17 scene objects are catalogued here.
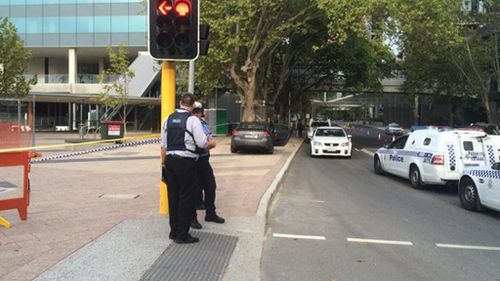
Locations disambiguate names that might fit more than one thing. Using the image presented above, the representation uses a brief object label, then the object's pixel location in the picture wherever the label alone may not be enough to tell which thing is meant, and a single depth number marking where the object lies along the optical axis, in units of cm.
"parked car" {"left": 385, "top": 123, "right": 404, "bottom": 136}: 5127
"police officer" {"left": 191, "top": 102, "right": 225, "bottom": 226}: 788
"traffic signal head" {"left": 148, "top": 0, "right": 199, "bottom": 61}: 741
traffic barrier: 745
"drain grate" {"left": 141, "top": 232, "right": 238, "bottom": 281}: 526
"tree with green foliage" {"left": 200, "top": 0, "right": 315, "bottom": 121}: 2506
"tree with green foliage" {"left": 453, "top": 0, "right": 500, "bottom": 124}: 3650
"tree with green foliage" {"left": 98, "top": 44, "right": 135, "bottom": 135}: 3171
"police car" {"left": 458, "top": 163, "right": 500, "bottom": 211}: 963
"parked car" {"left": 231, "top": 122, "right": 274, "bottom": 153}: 2266
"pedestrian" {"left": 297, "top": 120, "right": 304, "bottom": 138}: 4964
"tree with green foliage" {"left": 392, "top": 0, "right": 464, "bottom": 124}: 2577
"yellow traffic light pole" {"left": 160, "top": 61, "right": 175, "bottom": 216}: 770
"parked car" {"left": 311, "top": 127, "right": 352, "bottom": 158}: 2267
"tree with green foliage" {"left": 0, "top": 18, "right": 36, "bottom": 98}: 2994
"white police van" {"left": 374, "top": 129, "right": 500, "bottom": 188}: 1258
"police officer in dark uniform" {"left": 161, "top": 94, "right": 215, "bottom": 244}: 644
